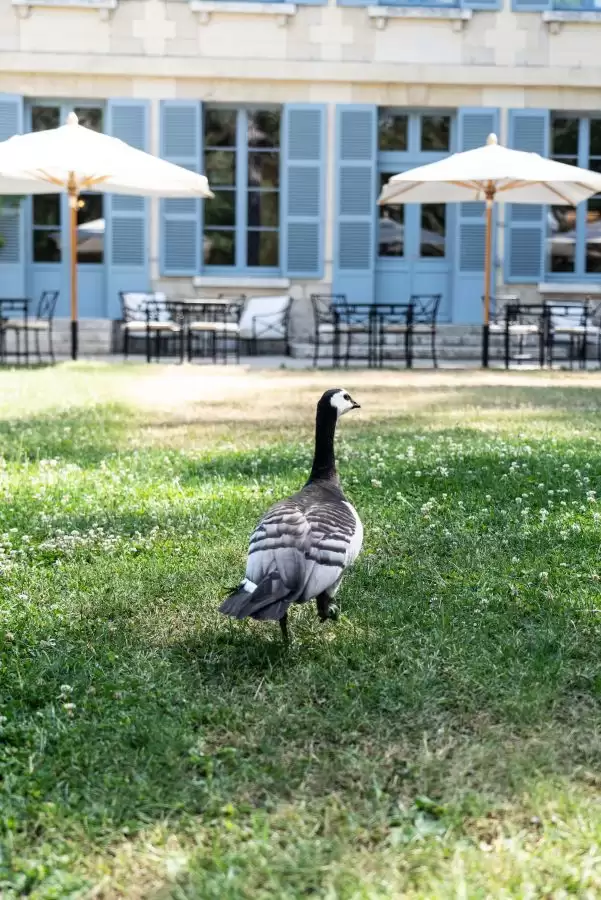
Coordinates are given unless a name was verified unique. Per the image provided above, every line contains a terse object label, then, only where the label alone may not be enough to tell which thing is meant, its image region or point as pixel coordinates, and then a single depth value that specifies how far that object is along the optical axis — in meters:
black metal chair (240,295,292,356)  18.06
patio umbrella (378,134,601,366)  14.20
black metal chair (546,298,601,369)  16.30
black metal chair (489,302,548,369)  16.12
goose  3.19
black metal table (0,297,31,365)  15.48
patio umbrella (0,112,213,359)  13.45
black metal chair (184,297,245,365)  16.38
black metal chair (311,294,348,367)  16.48
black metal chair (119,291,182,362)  16.48
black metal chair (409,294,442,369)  16.51
